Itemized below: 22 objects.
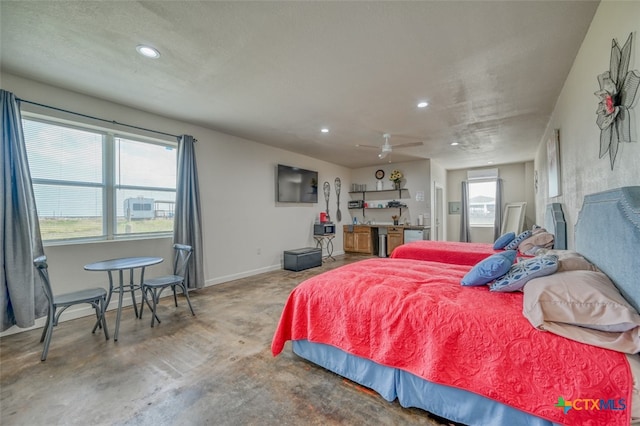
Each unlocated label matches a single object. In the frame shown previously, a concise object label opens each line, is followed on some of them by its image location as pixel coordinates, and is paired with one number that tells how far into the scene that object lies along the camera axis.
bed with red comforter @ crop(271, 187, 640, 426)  1.17
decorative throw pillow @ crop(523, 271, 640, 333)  1.18
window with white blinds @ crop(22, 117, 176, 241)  2.93
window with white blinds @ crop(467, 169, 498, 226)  7.96
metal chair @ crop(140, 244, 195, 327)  2.88
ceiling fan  4.30
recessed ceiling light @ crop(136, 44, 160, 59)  2.21
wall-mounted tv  5.74
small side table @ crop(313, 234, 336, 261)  6.73
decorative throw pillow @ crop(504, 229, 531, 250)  3.51
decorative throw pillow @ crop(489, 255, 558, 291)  1.64
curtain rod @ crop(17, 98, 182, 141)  2.80
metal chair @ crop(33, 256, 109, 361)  2.24
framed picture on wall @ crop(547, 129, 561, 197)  3.10
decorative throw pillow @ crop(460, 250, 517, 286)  1.87
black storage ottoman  5.46
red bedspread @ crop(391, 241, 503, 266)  3.69
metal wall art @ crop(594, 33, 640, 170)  1.40
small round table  2.56
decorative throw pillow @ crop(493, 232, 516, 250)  3.88
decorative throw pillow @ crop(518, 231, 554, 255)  3.05
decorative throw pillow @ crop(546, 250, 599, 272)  1.71
